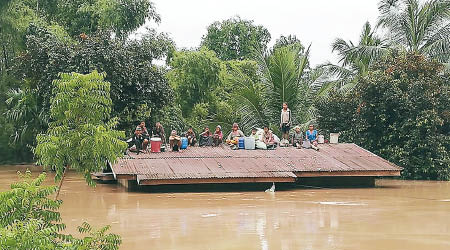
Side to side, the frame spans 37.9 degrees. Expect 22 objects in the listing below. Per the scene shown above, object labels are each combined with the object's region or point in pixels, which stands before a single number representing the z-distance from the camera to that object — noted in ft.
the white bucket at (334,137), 67.87
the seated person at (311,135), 63.98
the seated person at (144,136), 58.70
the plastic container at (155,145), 58.29
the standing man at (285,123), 62.64
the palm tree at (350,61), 81.07
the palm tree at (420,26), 76.89
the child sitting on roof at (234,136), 62.62
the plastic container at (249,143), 61.16
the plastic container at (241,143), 61.36
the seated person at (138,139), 57.72
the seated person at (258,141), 61.31
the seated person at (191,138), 64.69
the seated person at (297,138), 63.82
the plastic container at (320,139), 66.85
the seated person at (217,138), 63.93
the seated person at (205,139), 63.31
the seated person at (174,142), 58.99
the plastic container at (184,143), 60.03
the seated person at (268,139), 61.75
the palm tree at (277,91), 76.95
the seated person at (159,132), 62.18
